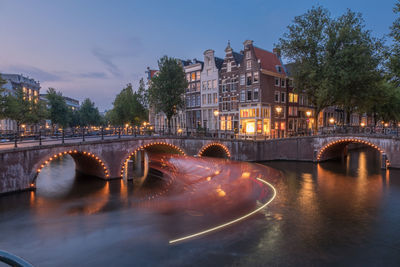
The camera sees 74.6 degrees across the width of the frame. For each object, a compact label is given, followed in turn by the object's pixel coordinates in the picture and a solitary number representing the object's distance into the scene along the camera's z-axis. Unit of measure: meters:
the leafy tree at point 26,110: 44.22
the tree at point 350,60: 34.22
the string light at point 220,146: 34.03
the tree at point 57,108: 61.99
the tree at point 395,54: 20.17
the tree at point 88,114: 86.38
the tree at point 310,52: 36.25
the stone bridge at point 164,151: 19.28
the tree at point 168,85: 47.72
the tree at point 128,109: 64.12
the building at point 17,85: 81.62
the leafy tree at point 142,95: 59.36
